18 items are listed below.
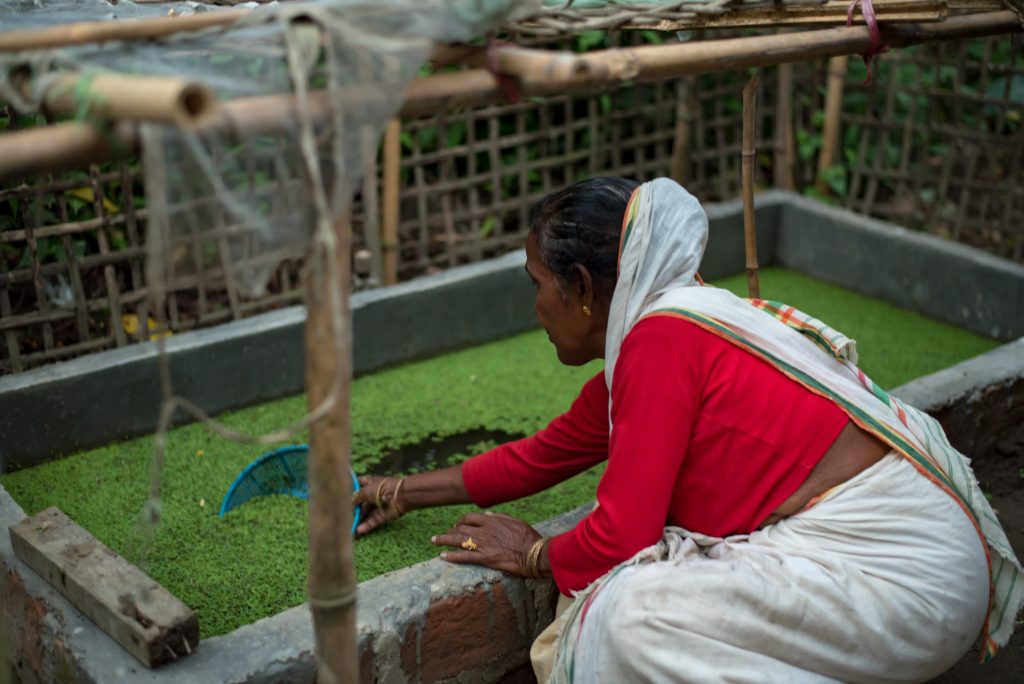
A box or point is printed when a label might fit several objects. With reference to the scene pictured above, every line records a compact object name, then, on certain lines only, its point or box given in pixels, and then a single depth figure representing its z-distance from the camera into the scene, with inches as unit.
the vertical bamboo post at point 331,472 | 72.3
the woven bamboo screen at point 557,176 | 161.2
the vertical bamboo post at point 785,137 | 230.7
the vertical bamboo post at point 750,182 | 124.2
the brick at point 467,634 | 104.5
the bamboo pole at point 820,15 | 111.8
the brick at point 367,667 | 99.7
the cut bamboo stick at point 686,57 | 79.0
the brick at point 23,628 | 104.1
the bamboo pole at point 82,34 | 72.1
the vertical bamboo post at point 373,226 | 178.2
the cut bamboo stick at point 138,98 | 61.0
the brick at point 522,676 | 112.2
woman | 91.0
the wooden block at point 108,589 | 92.5
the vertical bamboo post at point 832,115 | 226.8
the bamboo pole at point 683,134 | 219.6
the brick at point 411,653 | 102.4
